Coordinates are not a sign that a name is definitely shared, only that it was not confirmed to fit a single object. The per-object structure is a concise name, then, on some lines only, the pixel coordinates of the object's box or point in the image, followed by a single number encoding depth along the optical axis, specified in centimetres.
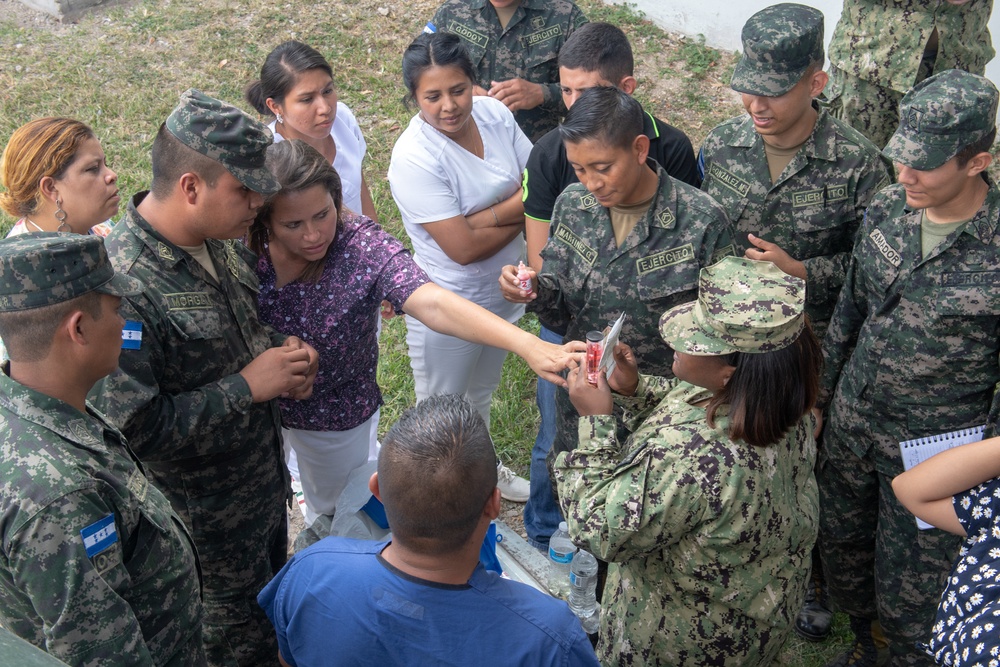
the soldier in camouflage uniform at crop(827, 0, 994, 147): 498
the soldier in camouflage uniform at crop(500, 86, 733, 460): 339
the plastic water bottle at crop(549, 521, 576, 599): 411
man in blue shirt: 202
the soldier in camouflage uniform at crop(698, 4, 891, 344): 376
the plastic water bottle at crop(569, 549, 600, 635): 391
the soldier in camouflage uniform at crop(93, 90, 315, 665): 288
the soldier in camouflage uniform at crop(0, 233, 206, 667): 214
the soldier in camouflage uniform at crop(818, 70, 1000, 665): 317
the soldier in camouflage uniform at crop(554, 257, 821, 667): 241
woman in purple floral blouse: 328
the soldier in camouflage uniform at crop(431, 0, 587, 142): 521
